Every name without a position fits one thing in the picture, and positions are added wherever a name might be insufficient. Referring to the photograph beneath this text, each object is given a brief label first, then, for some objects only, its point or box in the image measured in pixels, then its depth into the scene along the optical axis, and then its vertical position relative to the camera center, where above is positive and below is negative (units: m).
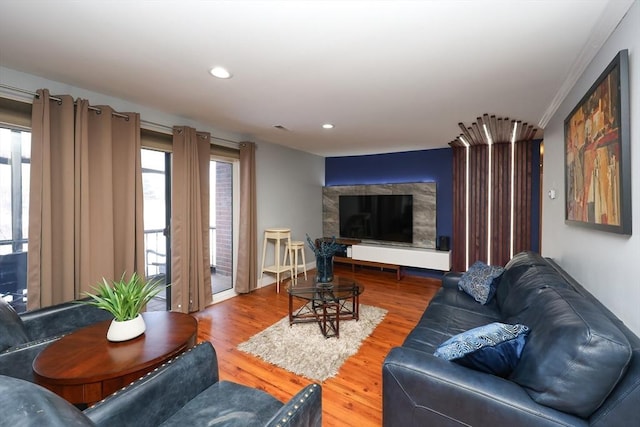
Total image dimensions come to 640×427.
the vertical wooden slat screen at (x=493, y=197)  4.17 +0.27
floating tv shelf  4.52 -0.71
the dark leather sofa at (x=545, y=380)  0.98 -0.67
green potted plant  1.49 -0.51
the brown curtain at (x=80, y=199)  2.14 +0.13
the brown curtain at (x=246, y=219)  3.97 -0.07
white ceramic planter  1.48 -0.62
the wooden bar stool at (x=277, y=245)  4.25 -0.48
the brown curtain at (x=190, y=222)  3.16 -0.09
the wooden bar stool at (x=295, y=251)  4.51 -0.61
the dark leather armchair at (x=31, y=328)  1.41 -0.69
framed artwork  1.26 +0.33
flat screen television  5.00 -0.05
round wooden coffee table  1.19 -0.68
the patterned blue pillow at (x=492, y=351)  1.28 -0.63
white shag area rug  2.22 -1.19
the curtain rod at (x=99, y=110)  2.09 +0.95
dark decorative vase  3.06 -0.61
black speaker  4.61 -0.48
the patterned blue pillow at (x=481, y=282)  2.47 -0.63
